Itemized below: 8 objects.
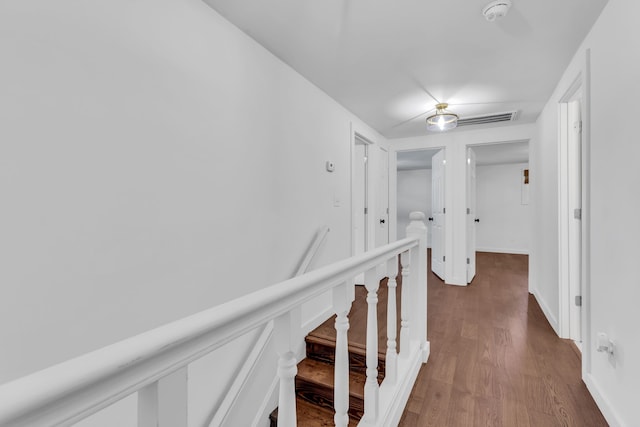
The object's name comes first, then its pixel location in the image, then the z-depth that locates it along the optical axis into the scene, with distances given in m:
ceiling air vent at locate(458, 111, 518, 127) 3.26
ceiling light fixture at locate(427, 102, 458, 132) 2.82
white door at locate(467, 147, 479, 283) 4.05
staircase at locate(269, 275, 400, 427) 1.97
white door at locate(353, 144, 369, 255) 3.82
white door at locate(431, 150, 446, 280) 4.14
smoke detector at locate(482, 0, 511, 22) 1.52
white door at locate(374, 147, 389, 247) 3.97
